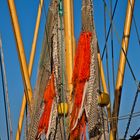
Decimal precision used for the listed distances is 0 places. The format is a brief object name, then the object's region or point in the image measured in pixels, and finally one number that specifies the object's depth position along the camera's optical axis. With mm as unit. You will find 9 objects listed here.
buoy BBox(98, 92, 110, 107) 8726
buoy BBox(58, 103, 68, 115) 8760
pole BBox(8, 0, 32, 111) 10542
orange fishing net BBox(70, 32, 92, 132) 8745
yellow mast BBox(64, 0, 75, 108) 9069
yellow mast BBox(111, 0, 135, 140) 10293
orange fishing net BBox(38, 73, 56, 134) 9236
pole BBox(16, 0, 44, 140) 12563
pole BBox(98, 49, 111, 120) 9942
